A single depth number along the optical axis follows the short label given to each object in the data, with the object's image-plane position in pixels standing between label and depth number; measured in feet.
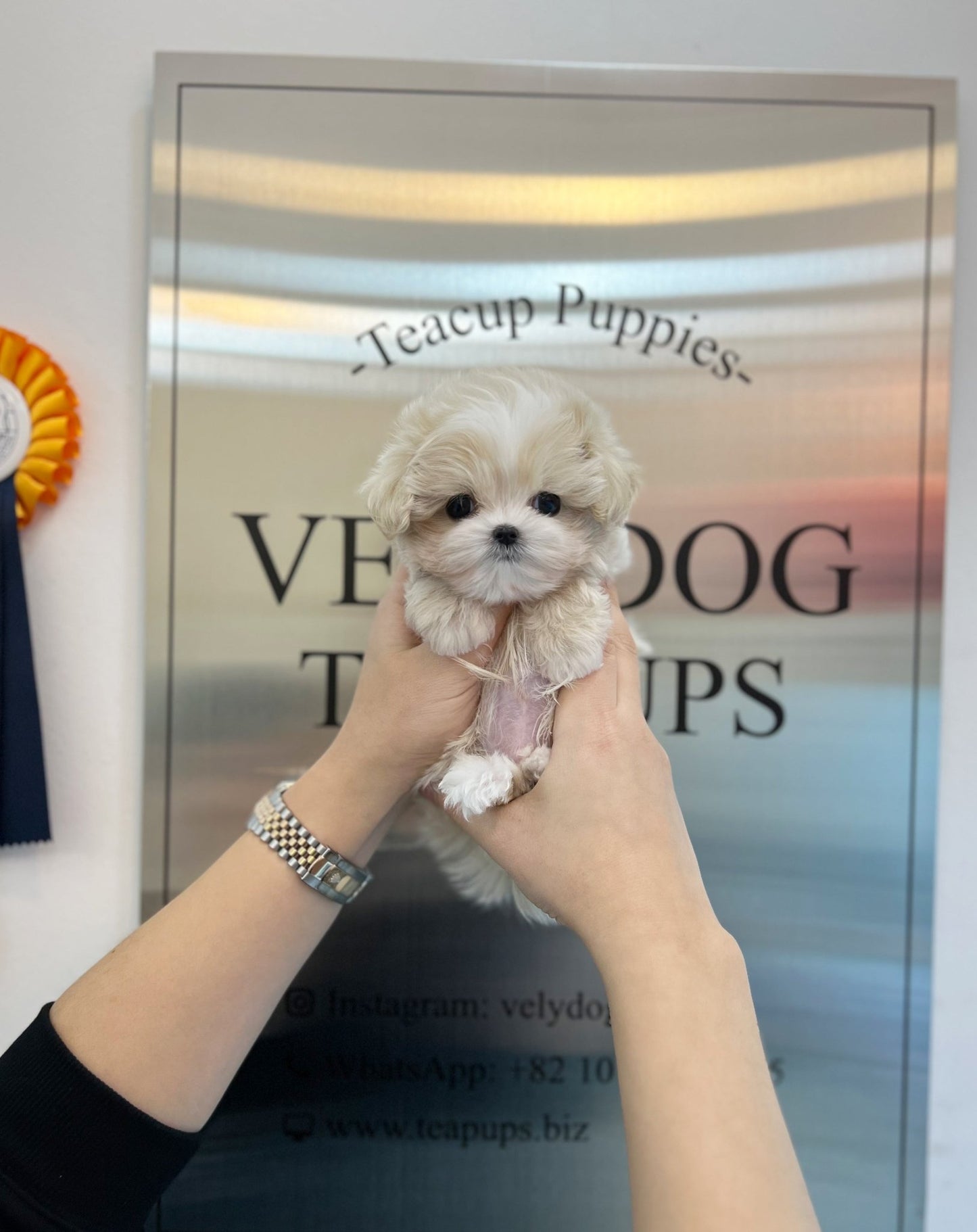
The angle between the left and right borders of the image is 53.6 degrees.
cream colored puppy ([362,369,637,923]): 1.19
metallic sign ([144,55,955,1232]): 1.72
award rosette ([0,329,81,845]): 1.70
